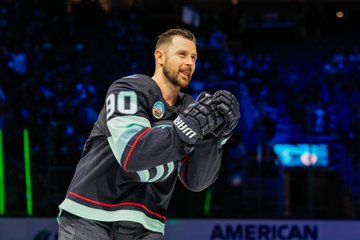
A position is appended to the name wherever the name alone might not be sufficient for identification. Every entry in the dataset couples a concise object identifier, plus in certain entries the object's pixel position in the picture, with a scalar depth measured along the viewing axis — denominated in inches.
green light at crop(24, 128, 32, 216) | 503.6
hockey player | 204.2
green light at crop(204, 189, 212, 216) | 510.0
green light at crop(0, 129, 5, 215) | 495.6
